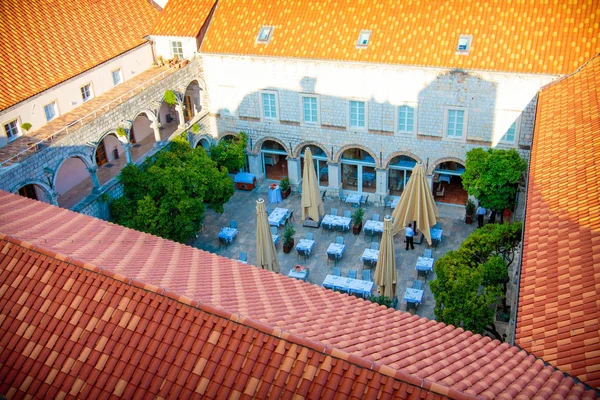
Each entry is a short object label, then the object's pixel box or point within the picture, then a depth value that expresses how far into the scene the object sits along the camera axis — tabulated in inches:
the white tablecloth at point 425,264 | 1111.6
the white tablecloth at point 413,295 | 1034.1
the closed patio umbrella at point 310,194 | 1184.8
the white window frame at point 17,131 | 1063.7
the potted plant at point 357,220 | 1262.3
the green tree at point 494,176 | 1147.3
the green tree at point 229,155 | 1324.3
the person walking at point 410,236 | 1200.8
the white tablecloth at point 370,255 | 1150.6
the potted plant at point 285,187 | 1401.3
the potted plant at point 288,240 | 1215.6
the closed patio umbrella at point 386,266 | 962.0
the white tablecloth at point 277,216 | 1286.9
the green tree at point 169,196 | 1104.2
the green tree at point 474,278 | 839.1
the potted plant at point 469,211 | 1272.1
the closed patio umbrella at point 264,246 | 1031.4
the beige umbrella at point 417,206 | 1090.7
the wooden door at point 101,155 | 1378.0
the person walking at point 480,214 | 1254.9
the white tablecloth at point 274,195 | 1382.9
